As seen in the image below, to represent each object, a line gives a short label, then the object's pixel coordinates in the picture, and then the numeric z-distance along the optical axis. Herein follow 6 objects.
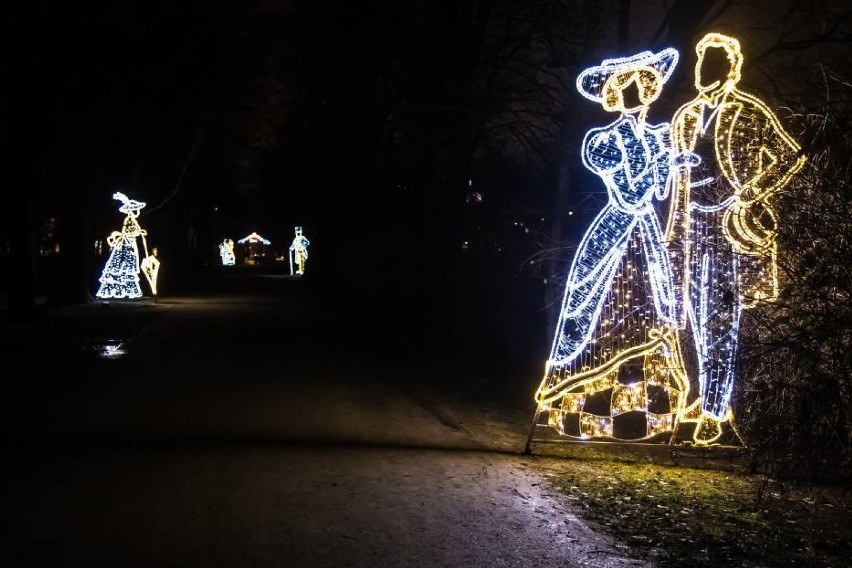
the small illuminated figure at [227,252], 96.06
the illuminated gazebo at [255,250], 103.32
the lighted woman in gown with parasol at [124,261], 31.45
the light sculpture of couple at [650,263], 8.17
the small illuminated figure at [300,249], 63.28
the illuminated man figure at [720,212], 6.93
